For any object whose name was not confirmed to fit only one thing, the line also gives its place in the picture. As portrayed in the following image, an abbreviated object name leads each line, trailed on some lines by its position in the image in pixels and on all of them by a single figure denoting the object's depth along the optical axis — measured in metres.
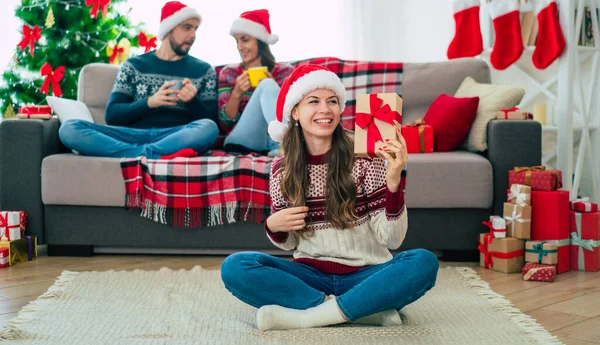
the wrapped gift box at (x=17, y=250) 2.50
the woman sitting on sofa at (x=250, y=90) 2.95
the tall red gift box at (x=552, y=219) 2.36
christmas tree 3.96
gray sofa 2.51
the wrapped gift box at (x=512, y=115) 2.60
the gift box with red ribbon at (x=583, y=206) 2.41
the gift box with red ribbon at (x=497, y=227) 2.37
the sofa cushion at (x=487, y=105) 2.70
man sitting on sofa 2.75
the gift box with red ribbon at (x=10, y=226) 2.53
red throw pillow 2.73
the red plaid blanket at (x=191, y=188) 2.59
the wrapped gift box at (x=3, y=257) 2.47
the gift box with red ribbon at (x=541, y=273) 2.23
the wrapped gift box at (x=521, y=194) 2.36
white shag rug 1.52
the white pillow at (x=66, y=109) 2.92
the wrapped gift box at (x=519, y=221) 2.36
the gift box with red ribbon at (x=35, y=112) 2.78
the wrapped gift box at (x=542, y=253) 2.32
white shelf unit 3.40
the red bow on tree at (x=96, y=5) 3.93
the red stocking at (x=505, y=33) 3.58
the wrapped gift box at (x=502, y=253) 2.35
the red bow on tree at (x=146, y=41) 4.12
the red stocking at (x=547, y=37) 3.41
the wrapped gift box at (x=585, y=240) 2.39
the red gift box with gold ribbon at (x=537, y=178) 2.38
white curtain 4.72
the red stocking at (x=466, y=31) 3.77
